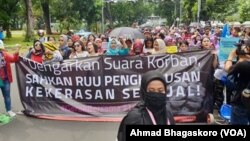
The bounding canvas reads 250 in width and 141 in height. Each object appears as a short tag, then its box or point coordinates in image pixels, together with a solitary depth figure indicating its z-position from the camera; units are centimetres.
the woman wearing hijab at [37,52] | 937
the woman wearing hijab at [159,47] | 916
